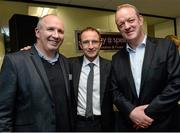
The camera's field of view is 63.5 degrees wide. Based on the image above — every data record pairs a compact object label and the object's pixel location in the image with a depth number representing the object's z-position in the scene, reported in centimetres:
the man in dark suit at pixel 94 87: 131
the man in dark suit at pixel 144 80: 109
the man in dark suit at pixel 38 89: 102
